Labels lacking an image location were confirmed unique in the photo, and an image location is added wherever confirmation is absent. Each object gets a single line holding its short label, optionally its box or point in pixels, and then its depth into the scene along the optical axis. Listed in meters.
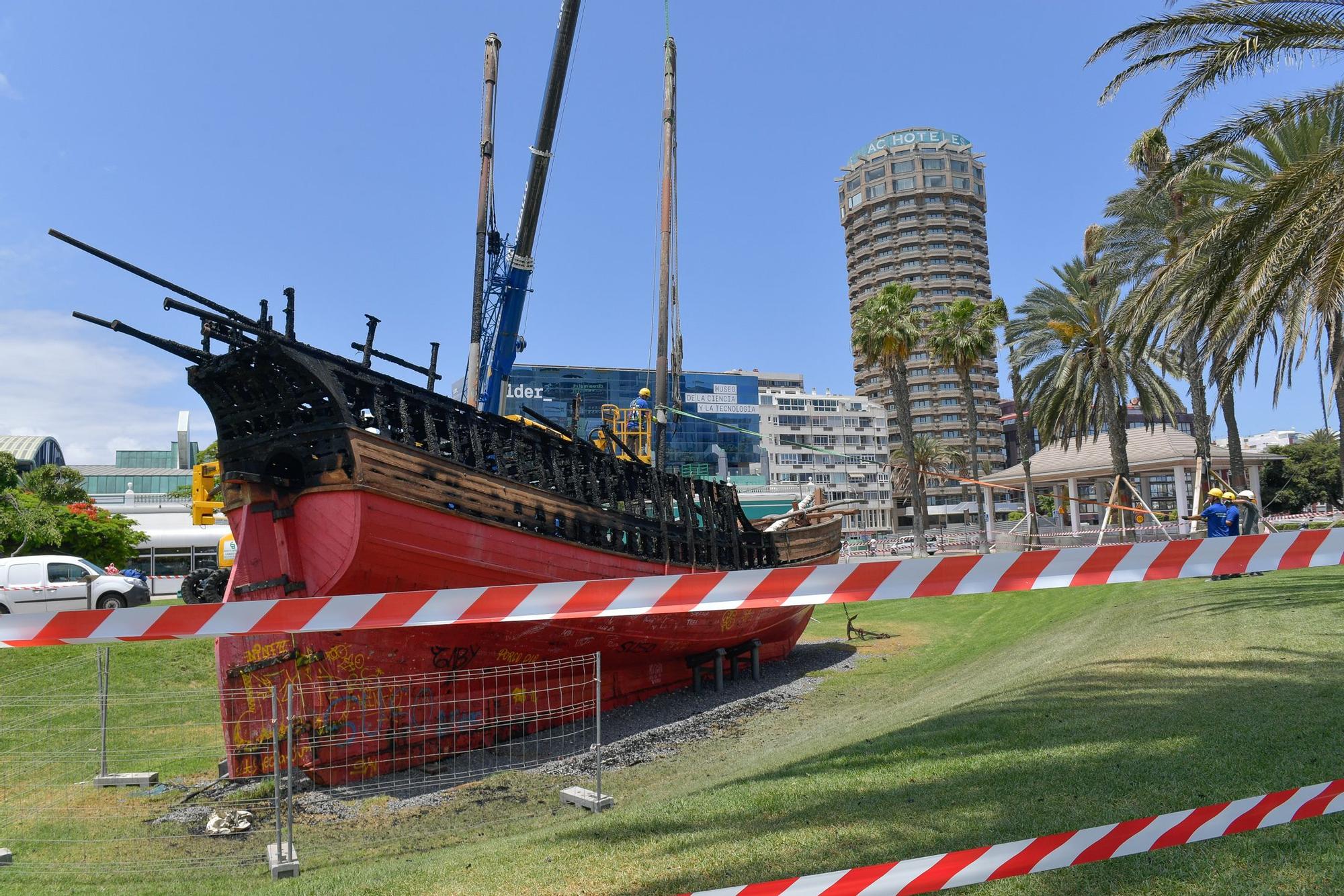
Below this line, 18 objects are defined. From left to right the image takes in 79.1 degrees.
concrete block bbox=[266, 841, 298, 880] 4.98
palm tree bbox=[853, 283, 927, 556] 37.72
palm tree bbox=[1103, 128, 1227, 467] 19.20
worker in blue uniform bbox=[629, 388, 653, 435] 20.72
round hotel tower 95.75
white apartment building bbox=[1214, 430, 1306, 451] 98.12
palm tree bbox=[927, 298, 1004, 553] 38.88
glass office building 92.00
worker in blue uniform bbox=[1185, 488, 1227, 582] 12.88
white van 18.20
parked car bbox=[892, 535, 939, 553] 37.53
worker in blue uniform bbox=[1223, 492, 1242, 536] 12.67
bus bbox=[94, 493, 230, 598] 33.78
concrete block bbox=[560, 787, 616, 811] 6.27
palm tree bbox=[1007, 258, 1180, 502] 26.84
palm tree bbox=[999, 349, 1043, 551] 31.27
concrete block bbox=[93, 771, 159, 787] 7.82
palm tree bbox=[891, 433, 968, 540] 71.62
